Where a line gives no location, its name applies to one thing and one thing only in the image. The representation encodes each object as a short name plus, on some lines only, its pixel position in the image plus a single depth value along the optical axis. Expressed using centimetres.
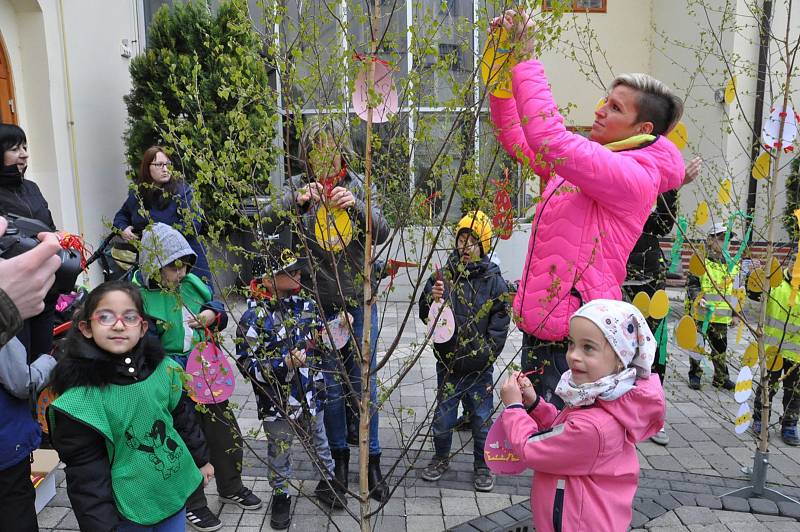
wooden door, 544
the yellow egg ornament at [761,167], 343
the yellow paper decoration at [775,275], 358
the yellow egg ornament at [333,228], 185
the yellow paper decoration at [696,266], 378
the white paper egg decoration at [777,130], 326
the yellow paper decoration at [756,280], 347
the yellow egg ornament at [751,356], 343
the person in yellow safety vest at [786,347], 404
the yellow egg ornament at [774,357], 388
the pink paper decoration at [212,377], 226
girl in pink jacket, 196
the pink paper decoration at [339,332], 242
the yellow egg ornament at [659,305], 340
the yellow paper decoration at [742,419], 342
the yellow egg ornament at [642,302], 355
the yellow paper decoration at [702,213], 344
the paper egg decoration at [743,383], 336
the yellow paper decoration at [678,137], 311
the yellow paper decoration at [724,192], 334
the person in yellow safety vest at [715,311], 438
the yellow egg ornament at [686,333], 341
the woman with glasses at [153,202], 492
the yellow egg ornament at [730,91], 336
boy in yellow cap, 332
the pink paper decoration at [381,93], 173
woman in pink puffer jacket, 199
